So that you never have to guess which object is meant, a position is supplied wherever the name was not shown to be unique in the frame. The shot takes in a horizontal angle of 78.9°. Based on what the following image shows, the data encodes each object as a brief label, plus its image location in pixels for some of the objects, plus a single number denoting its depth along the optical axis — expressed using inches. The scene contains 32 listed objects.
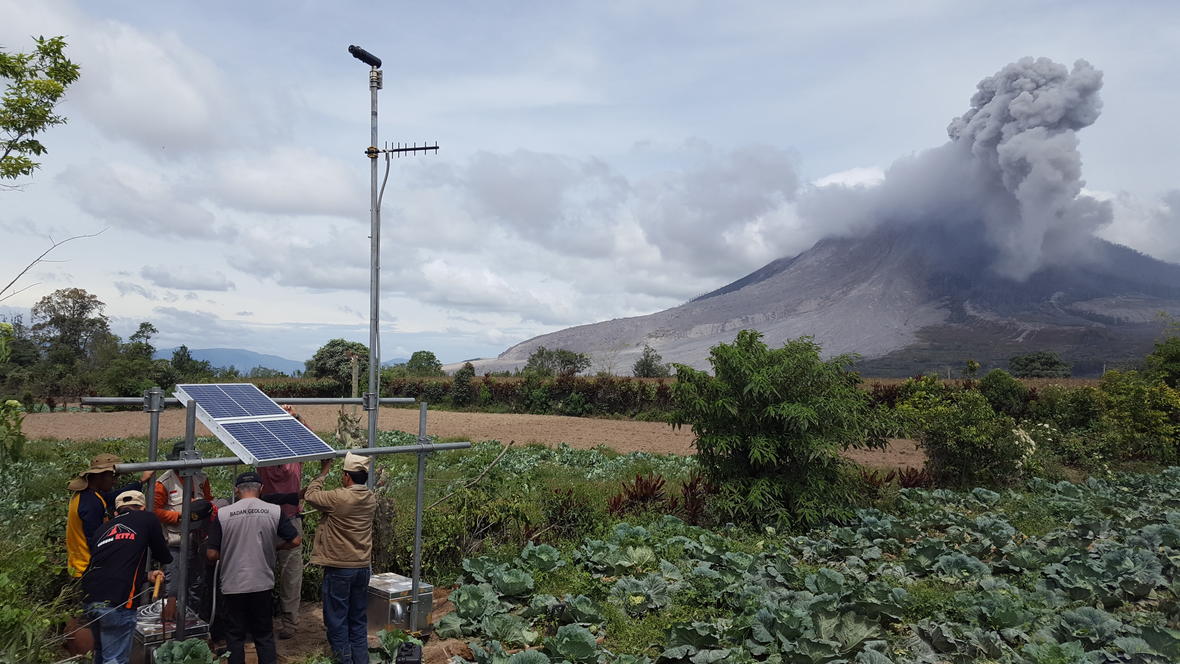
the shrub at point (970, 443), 495.8
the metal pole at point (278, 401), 198.3
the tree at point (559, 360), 2559.1
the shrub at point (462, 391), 1521.9
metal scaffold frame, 183.2
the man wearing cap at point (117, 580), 186.9
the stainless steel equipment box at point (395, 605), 224.8
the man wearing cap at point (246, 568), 199.0
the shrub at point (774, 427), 354.6
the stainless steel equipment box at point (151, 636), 199.3
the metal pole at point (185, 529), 192.7
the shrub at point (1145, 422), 637.9
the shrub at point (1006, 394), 951.6
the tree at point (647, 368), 2308.9
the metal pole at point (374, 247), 270.7
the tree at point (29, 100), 423.2
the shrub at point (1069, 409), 811.4
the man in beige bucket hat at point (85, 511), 201.6
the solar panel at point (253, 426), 188.7
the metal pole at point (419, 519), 225.9
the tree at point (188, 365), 1501.0
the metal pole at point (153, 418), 196.5
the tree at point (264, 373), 1785.2
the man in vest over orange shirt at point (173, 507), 218.5
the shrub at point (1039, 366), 2516.5
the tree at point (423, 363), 2345.0
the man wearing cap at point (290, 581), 230.8
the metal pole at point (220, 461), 172.5
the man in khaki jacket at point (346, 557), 201.8
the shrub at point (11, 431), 251.9
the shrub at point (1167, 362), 711.1
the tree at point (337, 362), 1603.1
